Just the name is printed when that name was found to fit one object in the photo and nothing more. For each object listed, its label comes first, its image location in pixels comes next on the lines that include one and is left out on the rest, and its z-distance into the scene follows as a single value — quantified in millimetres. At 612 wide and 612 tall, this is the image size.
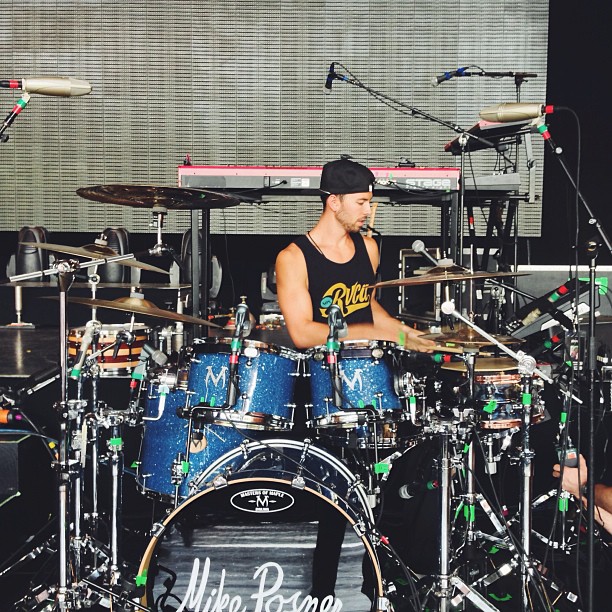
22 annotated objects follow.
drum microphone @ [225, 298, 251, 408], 2447
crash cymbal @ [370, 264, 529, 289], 2611
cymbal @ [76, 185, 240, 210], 3174
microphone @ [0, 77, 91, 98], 2473
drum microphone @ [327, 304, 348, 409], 2387
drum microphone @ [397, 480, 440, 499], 3037
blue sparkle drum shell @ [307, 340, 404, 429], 2572
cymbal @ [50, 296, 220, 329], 2514
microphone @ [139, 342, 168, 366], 2543
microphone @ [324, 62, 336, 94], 5304
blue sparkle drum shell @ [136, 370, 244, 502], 2600
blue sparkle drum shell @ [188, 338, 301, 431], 2527
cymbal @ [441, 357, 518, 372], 2908
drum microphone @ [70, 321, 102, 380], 2516
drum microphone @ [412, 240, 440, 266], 2572
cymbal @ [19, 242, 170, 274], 2633
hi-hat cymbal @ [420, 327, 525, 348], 2604
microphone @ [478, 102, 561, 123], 2590
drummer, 3242
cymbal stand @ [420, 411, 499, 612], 2428
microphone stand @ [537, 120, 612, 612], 2389
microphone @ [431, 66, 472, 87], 4728
